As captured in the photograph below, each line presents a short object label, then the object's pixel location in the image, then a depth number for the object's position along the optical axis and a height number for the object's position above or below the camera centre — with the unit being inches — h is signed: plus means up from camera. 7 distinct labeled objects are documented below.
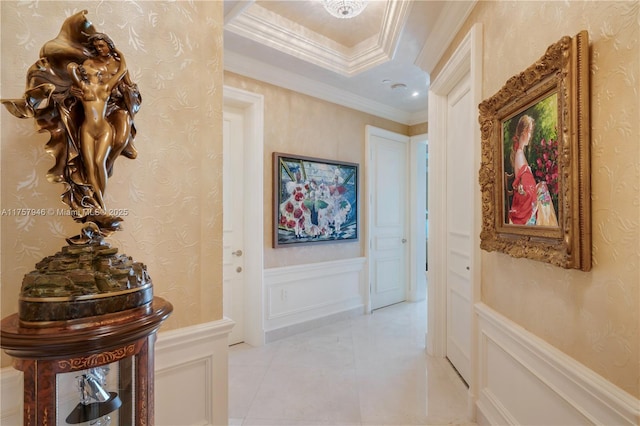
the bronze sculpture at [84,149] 33.9 +7.7
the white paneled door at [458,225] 93.2 -3.9
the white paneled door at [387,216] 164.4 -1.7
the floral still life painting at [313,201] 126.0 +5.4
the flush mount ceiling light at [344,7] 91.2 +59.1
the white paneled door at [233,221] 120.8 -2.8
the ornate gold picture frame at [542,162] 42.7 +8.3
